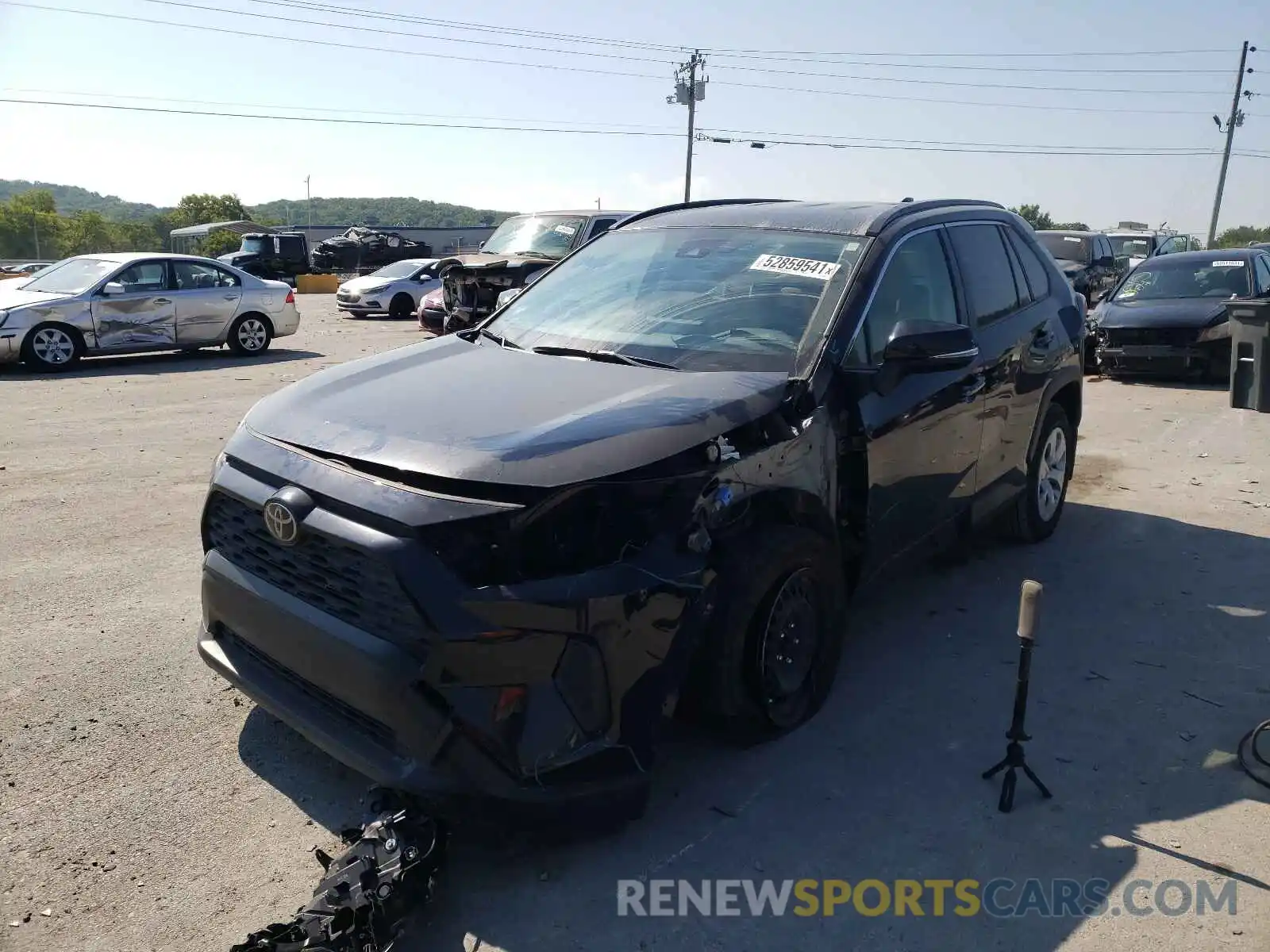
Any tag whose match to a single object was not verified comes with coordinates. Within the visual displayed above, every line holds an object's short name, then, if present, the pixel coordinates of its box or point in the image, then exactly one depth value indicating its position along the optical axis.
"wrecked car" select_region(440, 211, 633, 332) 11.32
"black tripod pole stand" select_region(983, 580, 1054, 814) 3.13
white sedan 21.62
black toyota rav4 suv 2.64
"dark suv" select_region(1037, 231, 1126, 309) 17.91
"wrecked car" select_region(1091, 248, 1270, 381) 11.88
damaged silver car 12.51
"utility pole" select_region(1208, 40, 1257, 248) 49.06
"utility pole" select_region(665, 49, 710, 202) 50.62
